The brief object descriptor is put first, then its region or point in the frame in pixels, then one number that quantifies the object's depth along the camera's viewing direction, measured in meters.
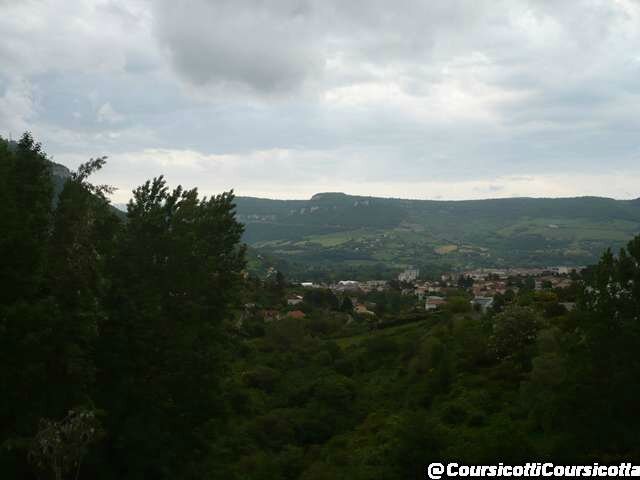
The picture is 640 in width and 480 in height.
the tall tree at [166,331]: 15.48
